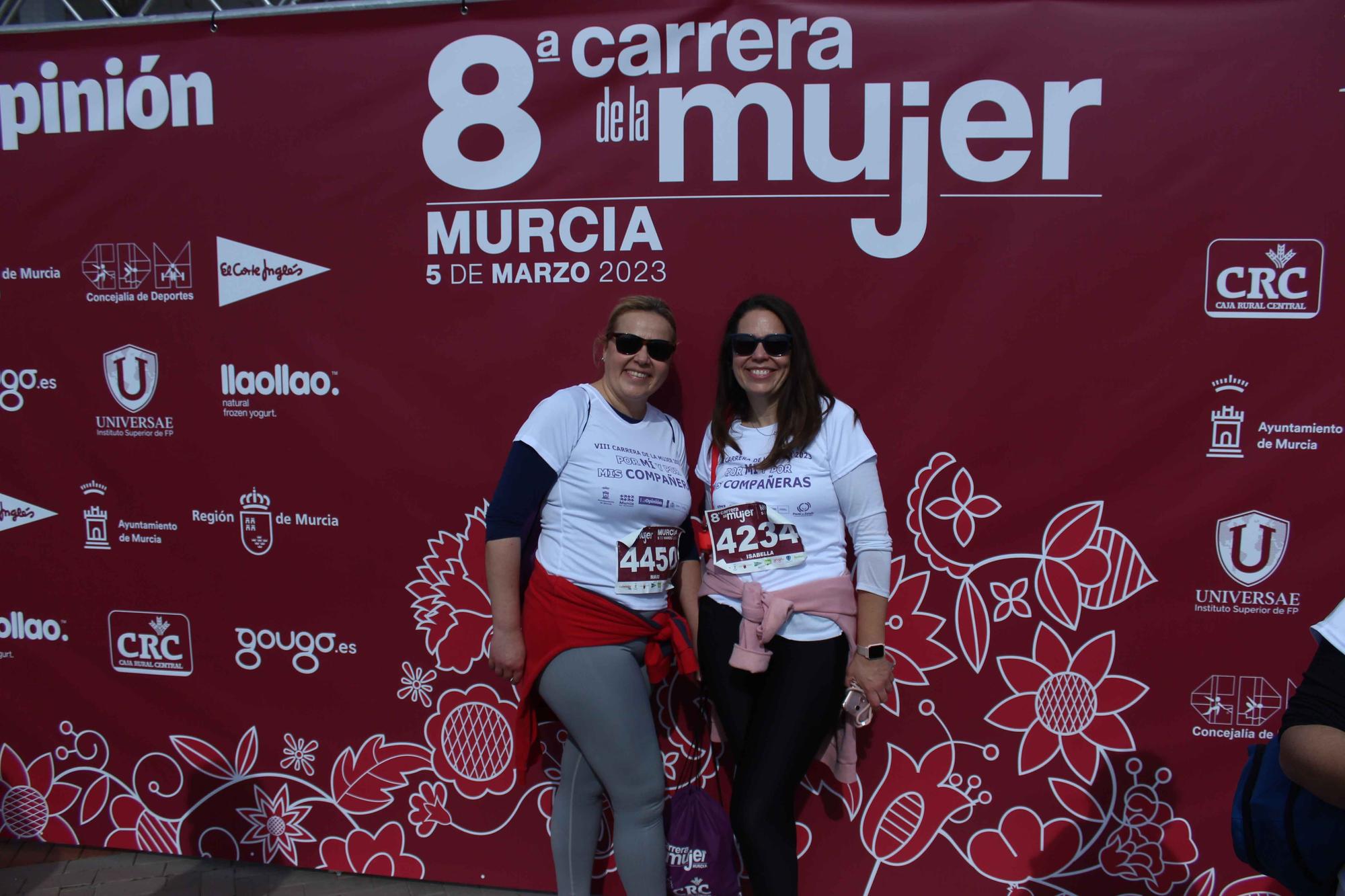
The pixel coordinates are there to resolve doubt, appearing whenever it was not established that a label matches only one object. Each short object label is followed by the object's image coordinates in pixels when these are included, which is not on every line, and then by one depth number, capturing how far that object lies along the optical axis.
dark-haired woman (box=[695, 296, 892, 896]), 2.08
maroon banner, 2.36
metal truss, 2.60
